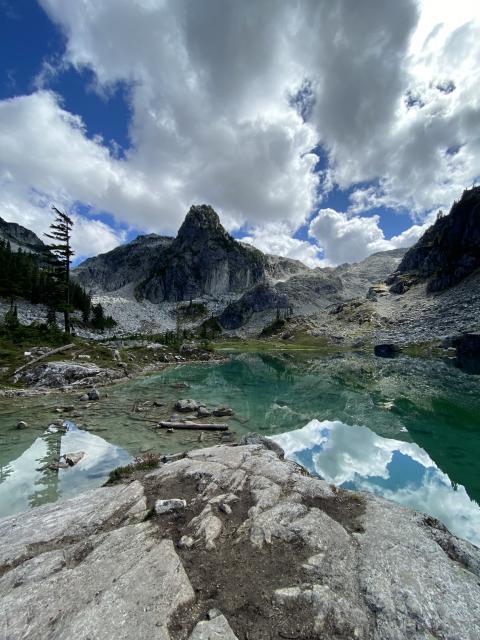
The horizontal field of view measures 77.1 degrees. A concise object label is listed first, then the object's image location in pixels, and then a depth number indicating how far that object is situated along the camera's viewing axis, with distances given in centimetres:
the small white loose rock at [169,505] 975
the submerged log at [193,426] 2422
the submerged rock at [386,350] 9874
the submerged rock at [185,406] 2939
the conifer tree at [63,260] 5062
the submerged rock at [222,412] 2871
